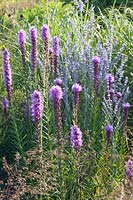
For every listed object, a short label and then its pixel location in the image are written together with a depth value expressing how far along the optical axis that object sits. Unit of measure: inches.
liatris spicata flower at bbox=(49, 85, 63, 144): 123.9
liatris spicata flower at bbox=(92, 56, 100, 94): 146.0
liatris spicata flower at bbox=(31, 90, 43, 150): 124.7
